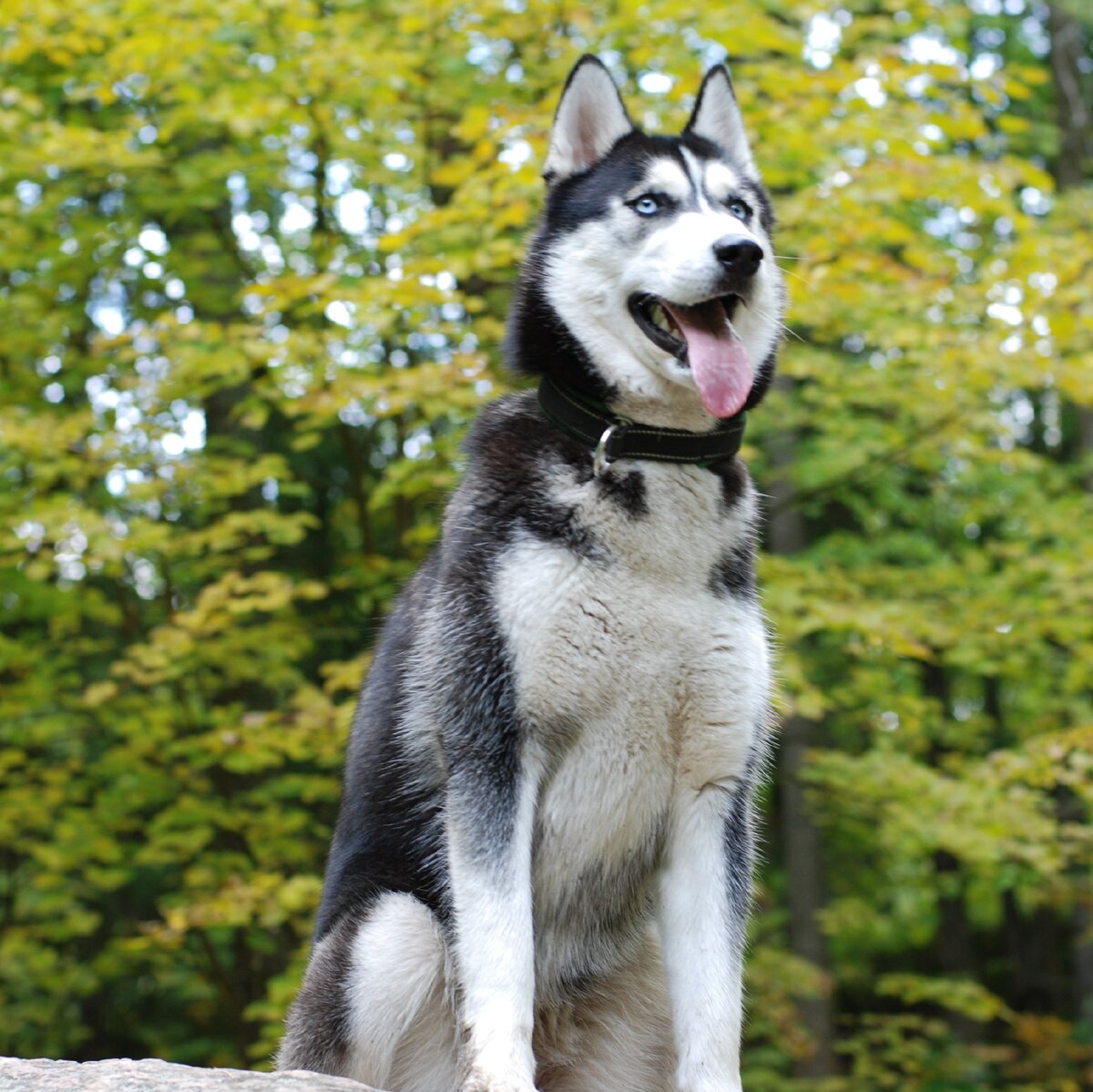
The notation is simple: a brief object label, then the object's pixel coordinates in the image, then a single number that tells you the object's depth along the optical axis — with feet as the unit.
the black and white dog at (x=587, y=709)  8.43
